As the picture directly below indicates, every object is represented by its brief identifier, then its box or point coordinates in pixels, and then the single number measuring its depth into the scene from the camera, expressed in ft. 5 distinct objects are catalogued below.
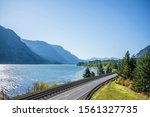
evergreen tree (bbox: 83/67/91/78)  360.52
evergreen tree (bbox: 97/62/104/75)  475.84
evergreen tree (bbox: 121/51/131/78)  287.07
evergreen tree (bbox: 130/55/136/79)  286.13
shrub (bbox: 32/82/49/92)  246.64
